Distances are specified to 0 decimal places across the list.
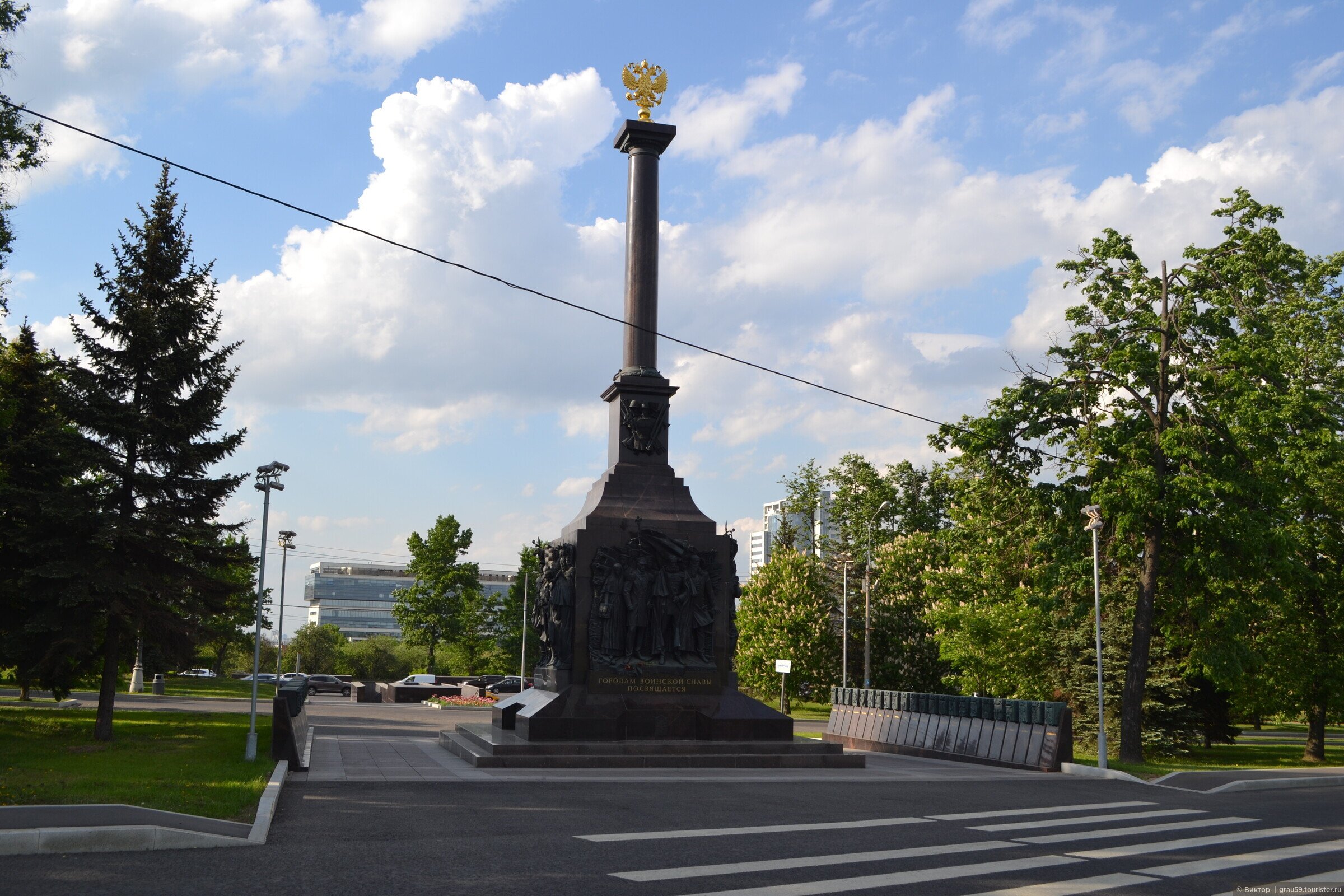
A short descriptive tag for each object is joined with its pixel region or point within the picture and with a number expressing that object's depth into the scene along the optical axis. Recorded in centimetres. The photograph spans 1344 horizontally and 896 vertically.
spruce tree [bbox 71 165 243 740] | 2214
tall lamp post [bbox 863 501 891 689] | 4047
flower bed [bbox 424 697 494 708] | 4388
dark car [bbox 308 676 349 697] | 5791
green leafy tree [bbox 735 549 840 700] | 4556
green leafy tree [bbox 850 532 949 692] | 4706
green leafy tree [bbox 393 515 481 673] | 6550
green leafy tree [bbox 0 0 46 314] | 1998
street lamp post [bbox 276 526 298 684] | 6028
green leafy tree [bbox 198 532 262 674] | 2334
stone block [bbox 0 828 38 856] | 909
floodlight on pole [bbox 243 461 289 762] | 2192
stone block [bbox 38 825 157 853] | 927
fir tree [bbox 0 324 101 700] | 2108
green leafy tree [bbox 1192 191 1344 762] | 2347
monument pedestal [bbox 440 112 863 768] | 2016
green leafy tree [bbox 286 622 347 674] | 8312
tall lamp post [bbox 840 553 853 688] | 4047
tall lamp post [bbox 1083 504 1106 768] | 2062
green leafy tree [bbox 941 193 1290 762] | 2358
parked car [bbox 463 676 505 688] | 5214
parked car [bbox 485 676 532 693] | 5022
